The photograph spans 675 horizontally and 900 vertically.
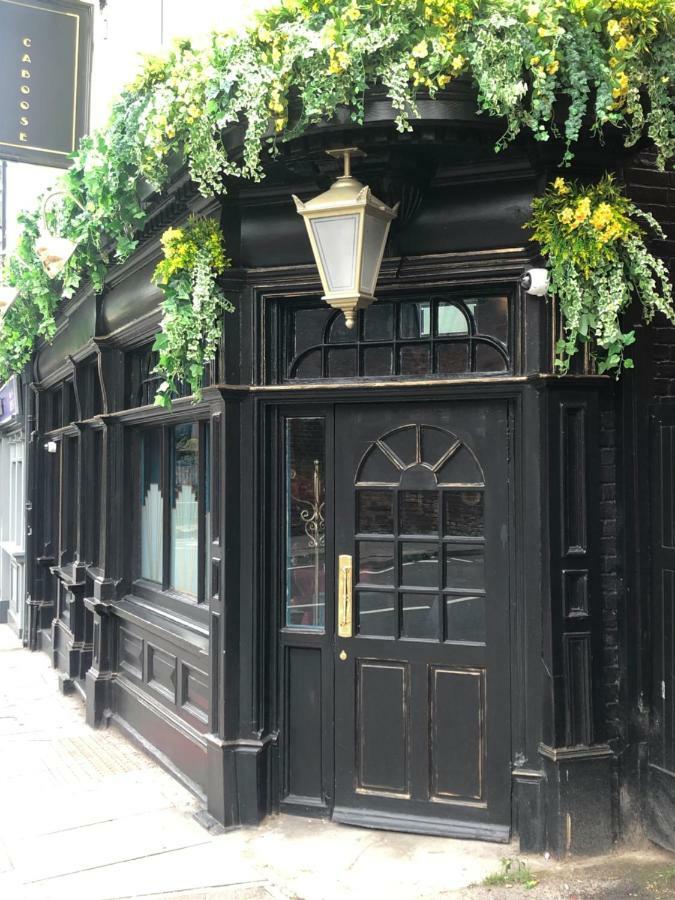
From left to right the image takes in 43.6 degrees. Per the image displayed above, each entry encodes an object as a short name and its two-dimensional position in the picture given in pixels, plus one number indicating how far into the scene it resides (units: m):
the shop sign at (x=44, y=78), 6.20
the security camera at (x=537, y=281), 4.25
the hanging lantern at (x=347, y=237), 4.15
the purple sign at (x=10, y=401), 11.55
